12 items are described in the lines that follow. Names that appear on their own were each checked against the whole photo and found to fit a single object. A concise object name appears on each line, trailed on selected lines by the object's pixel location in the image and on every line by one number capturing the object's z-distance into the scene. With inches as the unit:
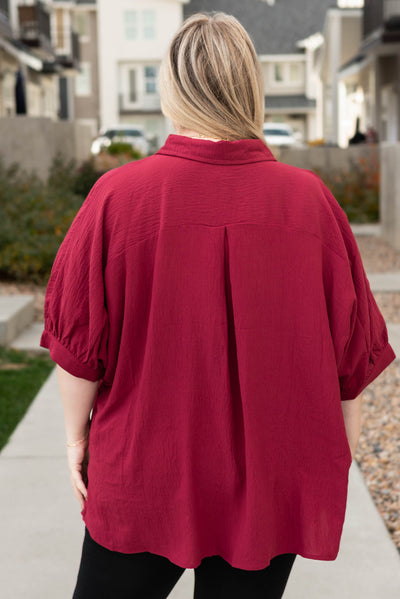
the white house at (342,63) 1238.9
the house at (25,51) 960.3
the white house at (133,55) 1737.2
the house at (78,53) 1555.1
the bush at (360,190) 598.2
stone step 254.1
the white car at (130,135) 1163.0
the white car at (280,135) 1125.7
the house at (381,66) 796.2
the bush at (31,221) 338.0
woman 61.6
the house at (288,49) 1935.3
